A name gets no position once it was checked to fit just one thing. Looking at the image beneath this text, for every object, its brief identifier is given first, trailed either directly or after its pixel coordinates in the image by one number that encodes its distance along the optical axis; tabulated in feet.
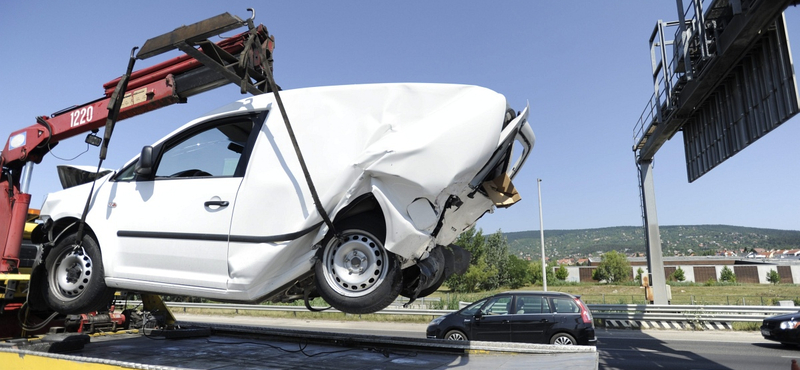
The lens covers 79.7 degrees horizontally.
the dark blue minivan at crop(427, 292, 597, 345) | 32.65
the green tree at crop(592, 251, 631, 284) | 243.81
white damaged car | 10.64
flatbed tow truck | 12.94
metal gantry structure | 24.56
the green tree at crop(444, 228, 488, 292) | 130.52
